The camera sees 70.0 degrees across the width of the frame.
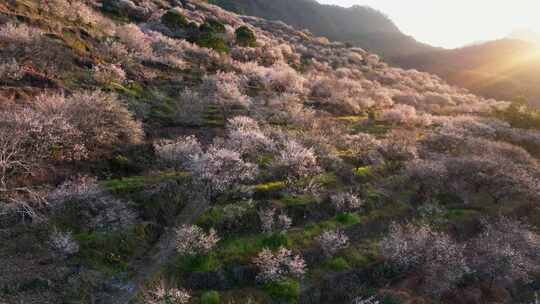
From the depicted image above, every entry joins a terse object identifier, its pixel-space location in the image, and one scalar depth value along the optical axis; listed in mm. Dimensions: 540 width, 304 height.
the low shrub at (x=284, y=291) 18453
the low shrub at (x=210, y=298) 17047
